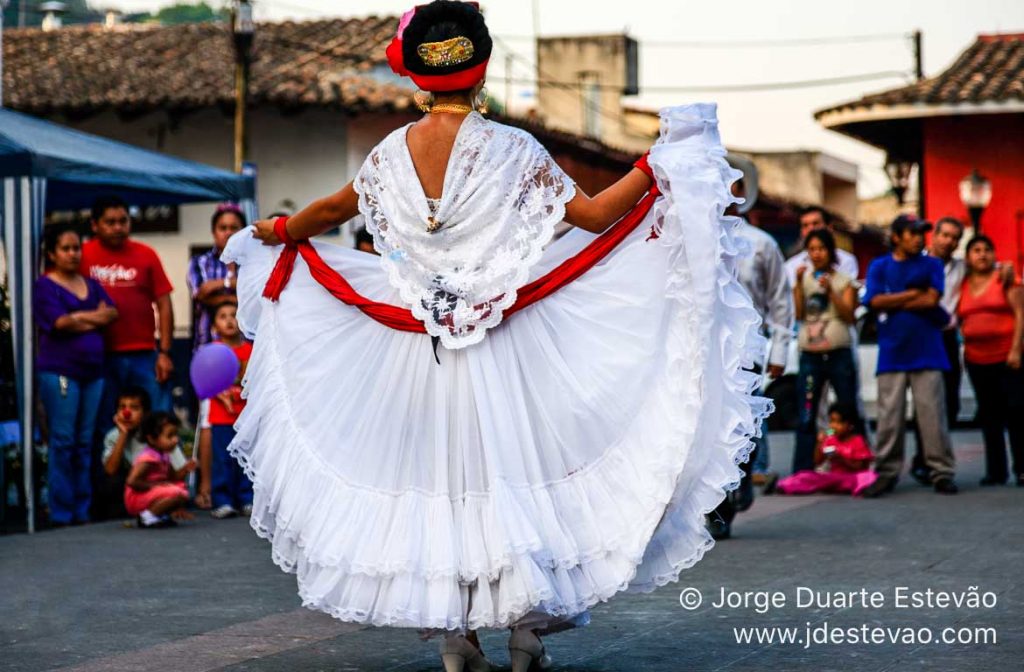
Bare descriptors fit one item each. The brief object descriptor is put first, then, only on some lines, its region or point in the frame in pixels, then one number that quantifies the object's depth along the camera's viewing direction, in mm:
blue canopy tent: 10008
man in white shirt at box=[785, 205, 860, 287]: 12156
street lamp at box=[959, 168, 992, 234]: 24547
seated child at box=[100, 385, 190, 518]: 10734
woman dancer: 5105
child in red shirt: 11094
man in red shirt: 11180
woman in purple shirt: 10570
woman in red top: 12219
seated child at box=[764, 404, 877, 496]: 11891
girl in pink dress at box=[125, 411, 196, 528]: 10375
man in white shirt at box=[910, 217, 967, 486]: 12867
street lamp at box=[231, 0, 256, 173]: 24141
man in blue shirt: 11562
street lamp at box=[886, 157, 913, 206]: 28547
